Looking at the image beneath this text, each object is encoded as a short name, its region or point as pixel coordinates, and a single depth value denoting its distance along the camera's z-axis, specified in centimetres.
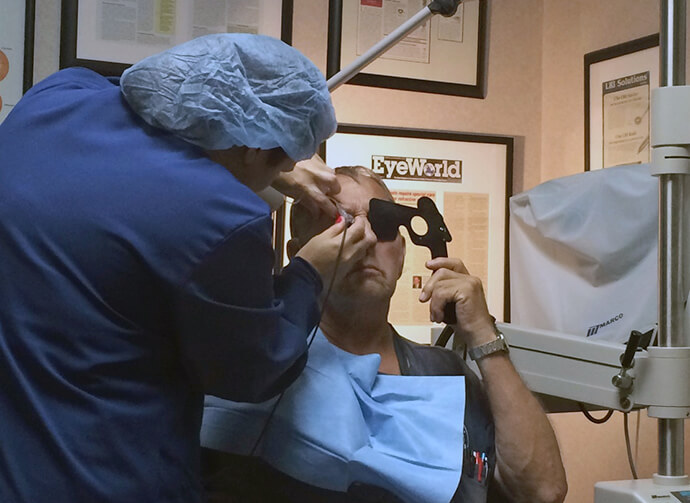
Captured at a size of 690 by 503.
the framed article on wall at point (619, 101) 237
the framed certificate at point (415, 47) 248
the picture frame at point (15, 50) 217
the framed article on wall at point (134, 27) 222
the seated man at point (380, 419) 139
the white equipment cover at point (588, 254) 161
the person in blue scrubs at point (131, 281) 103
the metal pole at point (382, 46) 147
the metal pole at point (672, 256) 141
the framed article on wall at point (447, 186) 253
